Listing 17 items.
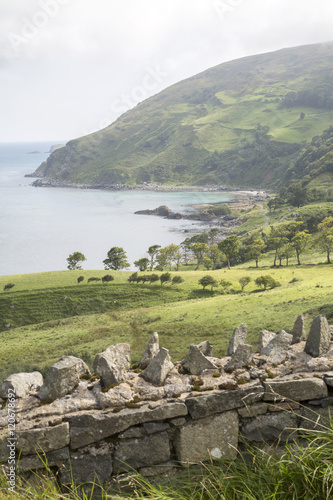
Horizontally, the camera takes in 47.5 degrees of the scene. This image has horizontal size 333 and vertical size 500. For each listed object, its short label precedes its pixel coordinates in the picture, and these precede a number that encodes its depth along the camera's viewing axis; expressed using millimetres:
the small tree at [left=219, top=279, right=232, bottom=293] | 64712
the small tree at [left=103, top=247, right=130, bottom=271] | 94062
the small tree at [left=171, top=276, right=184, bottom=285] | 68438
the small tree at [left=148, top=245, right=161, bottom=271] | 94944
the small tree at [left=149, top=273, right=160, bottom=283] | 68500
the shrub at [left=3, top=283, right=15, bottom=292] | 67431
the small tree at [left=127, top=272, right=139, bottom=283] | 69312
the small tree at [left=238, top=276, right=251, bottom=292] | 64156
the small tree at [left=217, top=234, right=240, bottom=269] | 85062
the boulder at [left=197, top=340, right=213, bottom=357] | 9484
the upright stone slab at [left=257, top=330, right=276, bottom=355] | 9145
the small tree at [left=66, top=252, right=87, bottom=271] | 92875
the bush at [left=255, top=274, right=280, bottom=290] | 59750
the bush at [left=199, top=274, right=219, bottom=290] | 64562
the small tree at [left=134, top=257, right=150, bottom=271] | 89875
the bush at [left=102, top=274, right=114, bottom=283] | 69169
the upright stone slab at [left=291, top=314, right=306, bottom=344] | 9641
